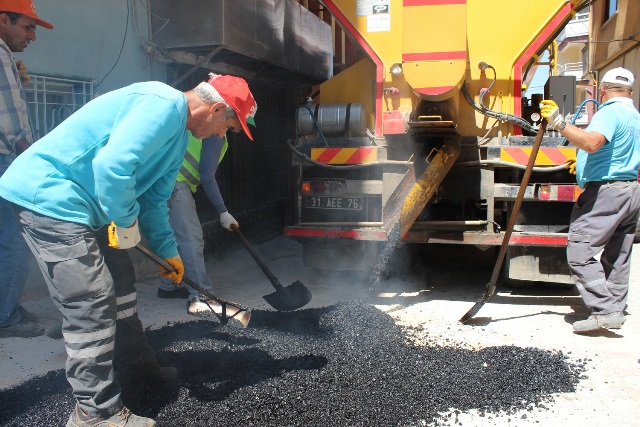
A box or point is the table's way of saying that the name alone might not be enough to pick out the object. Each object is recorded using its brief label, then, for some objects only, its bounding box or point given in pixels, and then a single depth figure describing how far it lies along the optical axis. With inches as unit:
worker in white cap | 158.9
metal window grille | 175.8
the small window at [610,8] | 640.4
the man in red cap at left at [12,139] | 144.2
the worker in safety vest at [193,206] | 170.6
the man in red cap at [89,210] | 91.0
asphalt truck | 180.9
